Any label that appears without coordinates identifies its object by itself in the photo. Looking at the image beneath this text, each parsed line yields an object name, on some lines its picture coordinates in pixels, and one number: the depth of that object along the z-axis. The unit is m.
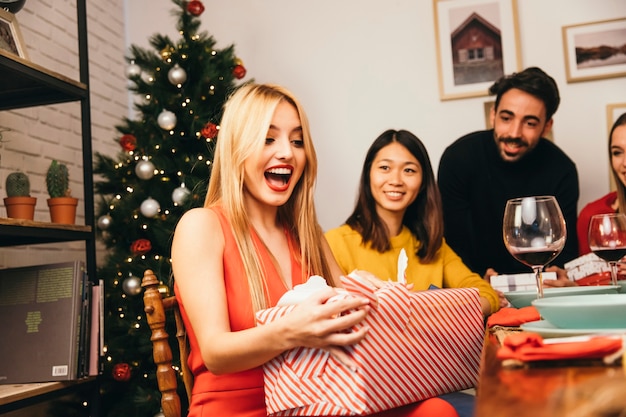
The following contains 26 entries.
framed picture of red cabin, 3.40
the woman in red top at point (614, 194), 2.61
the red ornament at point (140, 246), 2.79
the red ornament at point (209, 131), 2.84
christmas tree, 2.79
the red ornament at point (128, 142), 2.94
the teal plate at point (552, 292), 1.23
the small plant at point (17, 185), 2.27
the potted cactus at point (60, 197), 2.40
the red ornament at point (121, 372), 2.69
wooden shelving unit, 2.06
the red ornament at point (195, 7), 2.99
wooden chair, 1.40
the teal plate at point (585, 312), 0.82
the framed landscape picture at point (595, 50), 3.26
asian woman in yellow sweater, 2.29
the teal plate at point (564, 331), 0.80
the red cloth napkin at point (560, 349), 0.68
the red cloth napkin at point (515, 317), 1.15
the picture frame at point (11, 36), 2.21
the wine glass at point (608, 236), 1.28
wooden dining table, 0.49
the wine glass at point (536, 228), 1.05
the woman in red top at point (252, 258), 1.08
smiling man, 2.82
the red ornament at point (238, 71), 3.05
